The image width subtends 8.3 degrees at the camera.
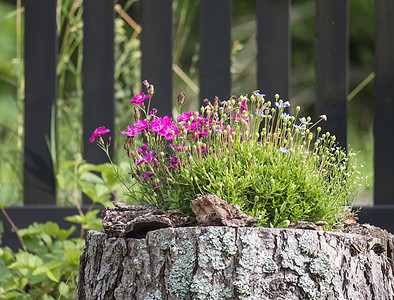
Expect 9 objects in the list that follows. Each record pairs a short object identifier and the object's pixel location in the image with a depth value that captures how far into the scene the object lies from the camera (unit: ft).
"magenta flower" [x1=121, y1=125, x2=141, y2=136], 19.32
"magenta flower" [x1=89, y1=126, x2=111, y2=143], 19.40
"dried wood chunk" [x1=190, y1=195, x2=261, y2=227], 19.01
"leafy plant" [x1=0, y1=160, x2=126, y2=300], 20.31
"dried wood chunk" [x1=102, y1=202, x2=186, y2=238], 19.10
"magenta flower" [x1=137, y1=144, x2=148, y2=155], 19.51
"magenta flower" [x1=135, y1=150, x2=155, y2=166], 19.34
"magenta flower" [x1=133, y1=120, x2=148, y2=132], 19.35
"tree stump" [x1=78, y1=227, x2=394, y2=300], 18.97
